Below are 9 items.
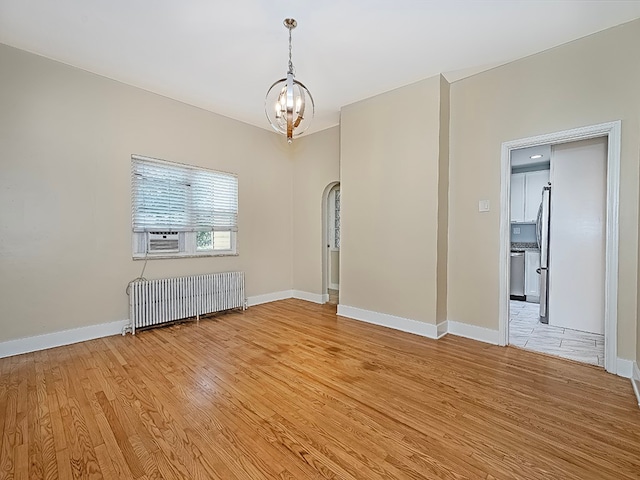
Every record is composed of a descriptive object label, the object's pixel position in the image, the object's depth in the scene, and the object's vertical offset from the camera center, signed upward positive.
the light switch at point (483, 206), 3.59 +0.37
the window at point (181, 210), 4.05 +0.38
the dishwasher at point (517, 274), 5.77 -0.74
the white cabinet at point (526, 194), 6.01 +0.89
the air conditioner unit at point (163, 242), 4.15 -0.10
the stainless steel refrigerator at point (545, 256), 4.14 -0.29
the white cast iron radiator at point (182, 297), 3.89 -0.91
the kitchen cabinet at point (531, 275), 5.57 -0.74
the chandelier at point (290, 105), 2.52 +1.14
